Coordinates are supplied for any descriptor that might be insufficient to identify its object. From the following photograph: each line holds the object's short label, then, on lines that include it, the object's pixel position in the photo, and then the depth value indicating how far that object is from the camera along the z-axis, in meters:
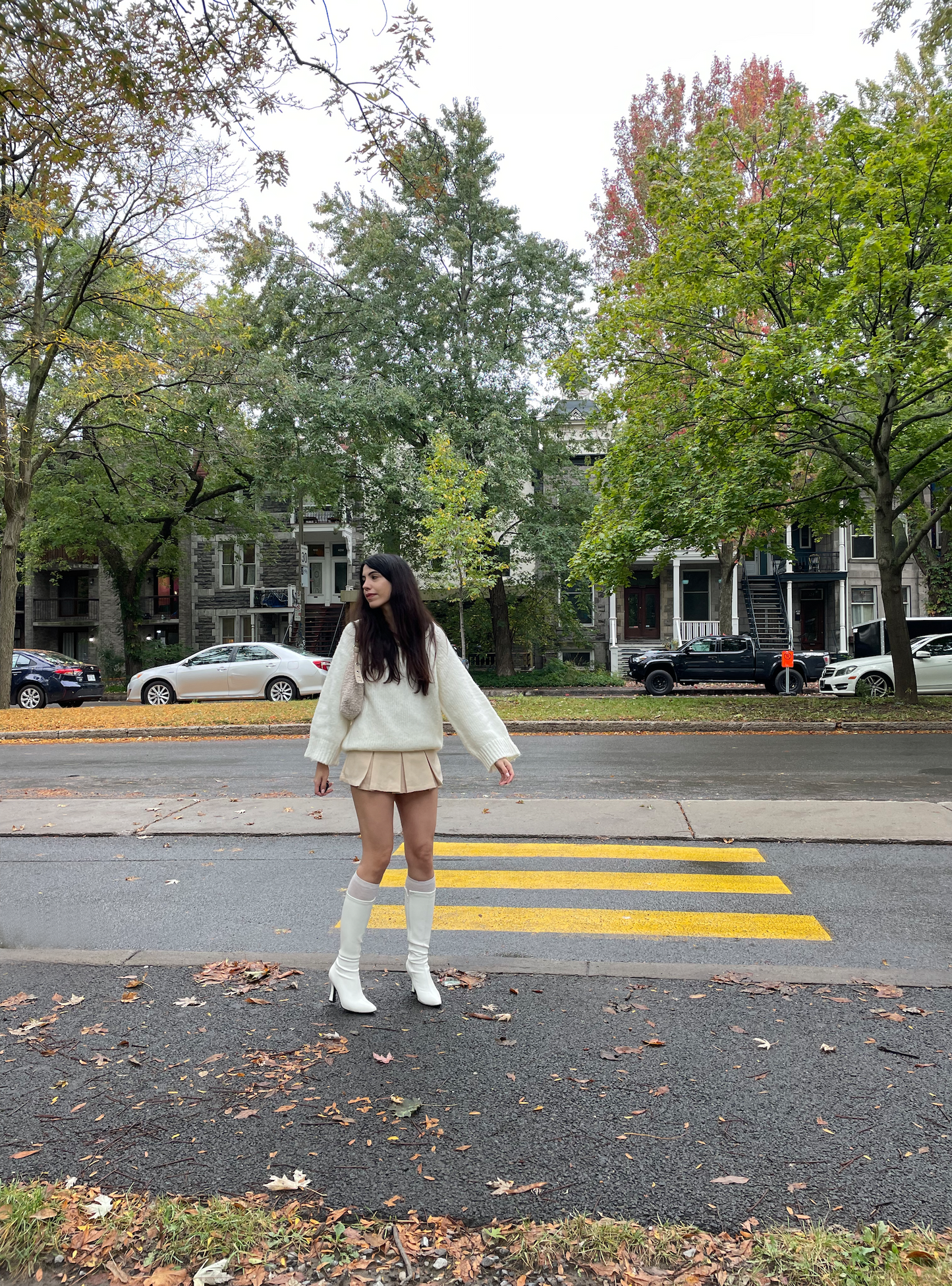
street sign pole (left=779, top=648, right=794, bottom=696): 24.30
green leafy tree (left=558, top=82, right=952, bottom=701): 14.80
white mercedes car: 21.27
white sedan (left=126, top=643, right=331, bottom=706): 21.39
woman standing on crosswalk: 3.91
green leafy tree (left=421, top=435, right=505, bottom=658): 26.23
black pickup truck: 25.48
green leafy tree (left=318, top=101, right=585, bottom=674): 27.75
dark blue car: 23.70
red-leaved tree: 28.44
